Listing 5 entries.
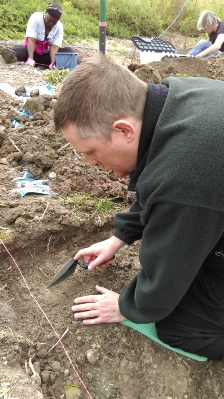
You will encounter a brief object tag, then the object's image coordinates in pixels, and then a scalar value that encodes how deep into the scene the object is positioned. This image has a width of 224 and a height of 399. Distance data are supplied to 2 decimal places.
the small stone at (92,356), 1.90
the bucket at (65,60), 6.26
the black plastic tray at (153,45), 6.98
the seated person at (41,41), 6.50
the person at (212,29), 6.91
